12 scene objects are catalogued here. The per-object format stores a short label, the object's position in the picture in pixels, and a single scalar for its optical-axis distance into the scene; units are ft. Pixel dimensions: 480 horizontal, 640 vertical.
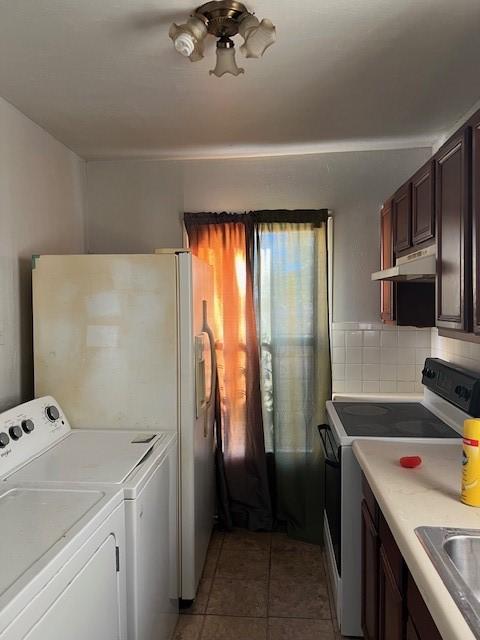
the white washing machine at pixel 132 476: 5.24
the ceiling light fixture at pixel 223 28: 4.70
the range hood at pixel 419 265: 6.13
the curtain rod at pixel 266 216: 9.52
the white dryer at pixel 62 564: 3.30
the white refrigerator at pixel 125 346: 7.28
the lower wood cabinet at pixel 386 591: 3.98
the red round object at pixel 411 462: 5.53
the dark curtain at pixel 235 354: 9.61
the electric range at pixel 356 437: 6.66
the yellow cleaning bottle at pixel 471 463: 4.40
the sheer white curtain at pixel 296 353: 9.54
